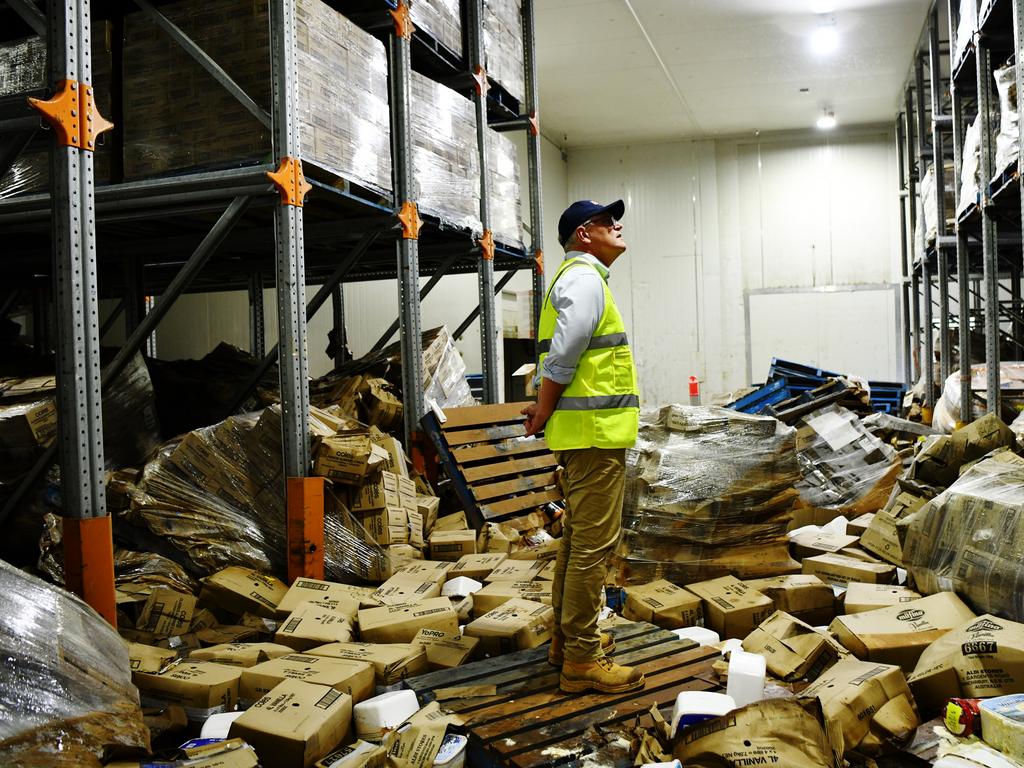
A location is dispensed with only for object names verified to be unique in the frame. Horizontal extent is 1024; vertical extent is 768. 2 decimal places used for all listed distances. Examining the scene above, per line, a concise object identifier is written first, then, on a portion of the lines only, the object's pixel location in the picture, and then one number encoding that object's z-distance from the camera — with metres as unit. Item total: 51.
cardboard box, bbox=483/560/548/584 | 4.41
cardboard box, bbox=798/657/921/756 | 2.70
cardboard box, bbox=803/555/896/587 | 4.36
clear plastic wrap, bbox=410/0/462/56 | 6.18
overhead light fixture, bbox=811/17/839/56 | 11.09
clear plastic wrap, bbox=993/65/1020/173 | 5.52
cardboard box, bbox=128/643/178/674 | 3.25
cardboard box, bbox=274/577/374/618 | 3.95
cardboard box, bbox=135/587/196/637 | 3.81
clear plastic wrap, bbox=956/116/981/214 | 6.61
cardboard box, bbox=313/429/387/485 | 4.56
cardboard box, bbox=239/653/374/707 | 3.04
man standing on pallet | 3.11
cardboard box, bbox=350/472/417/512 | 4.87
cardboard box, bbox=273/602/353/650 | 3.57
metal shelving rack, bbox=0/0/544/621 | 3.11
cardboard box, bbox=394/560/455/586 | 4.41
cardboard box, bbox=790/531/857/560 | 4.93
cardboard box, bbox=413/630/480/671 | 3.49
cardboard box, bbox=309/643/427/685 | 3.28
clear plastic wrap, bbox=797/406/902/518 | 6.52
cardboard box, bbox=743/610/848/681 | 3.28
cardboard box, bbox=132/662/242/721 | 3.04
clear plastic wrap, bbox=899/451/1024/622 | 3.31
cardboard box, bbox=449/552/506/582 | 4.62
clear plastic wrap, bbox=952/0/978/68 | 6.32
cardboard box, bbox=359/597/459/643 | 3.66
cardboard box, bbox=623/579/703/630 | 3.94
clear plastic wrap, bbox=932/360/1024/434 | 7.54
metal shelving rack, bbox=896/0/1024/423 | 6.17
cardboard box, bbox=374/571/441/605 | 4.04
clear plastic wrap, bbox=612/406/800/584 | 4.53
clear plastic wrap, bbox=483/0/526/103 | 7.48
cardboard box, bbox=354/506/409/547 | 4.92
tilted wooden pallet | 5.82
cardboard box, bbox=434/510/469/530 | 5.63
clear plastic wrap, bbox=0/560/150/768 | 2.04
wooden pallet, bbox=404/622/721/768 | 2.75
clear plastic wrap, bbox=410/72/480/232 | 6.14
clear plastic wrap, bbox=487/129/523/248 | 7.55
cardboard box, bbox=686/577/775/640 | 3.87
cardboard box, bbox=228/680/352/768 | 2.60
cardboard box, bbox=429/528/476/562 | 5.16
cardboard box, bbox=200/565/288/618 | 3.99
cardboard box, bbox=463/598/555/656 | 3.65
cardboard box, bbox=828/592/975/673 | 3.22
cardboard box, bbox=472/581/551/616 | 4.03
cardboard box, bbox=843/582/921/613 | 3.74
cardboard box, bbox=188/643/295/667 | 3.37
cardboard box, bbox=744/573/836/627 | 4.07
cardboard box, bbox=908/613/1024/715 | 2.76
